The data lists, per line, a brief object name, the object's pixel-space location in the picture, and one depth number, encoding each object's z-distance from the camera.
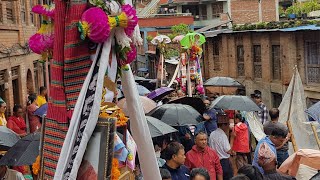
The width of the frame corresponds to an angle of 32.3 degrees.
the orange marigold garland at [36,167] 4.83
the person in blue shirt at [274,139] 7.06
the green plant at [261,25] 22.02
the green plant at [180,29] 34.67
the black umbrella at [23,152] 7.00
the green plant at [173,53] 32.12
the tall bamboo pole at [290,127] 9.45
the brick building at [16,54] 16.55
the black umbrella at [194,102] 12.21
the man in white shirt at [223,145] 9.20
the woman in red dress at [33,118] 12.62
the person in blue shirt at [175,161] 6.92
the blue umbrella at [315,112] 9.88
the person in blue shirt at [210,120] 10.80
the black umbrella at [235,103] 11.52
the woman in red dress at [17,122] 11.45
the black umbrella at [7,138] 7.89
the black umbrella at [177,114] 10.26
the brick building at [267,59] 19.27
